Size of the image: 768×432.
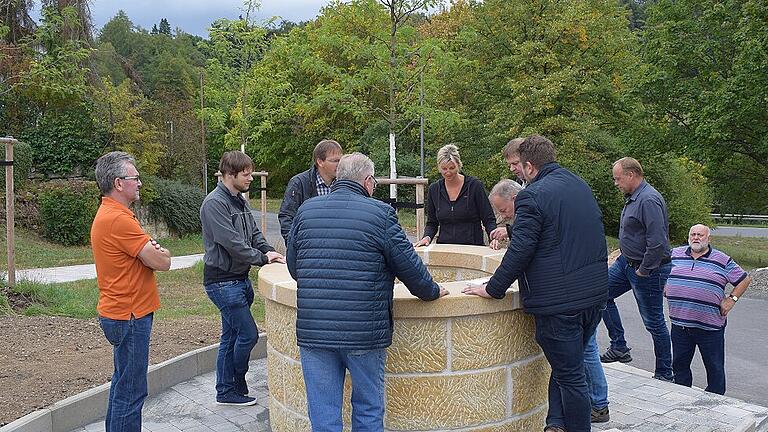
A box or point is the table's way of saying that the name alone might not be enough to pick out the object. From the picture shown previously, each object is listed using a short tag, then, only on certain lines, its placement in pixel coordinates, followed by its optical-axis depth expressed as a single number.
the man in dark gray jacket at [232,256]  5.17
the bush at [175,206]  21.34
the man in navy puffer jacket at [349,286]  3.52
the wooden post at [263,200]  14.44
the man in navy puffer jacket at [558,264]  3.99
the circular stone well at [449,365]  4.08
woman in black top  6.18
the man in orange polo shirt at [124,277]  4.12
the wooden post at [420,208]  10.32
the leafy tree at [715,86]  18.36
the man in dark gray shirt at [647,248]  6.30
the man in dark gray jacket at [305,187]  5.59
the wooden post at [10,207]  9.35
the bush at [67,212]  18.97
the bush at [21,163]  18.28
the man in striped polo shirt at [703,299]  6.02
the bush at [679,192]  25.20
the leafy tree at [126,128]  22.39
